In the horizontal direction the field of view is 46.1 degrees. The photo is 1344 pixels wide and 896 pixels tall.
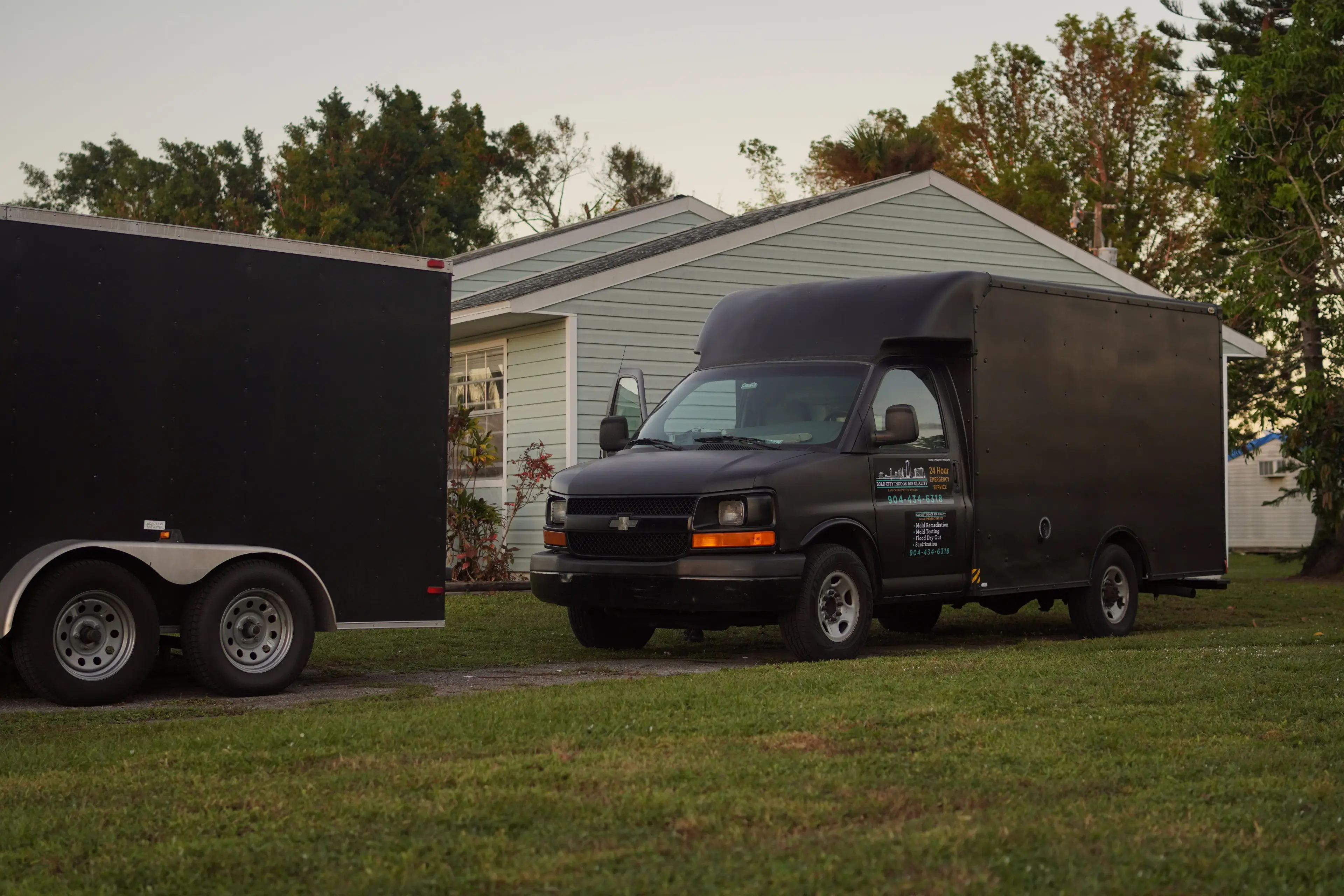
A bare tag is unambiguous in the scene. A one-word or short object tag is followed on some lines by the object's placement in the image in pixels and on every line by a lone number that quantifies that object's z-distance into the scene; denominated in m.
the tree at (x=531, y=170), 53.50
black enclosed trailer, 8.92
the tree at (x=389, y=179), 48.94
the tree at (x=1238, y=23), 28.61
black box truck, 10.61
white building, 39.84
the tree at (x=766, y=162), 53.25
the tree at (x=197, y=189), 55.53
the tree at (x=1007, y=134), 44.97
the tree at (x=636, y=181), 52.00
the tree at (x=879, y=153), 33.12
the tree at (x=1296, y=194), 22.84
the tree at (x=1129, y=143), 43.62
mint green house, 18.73
